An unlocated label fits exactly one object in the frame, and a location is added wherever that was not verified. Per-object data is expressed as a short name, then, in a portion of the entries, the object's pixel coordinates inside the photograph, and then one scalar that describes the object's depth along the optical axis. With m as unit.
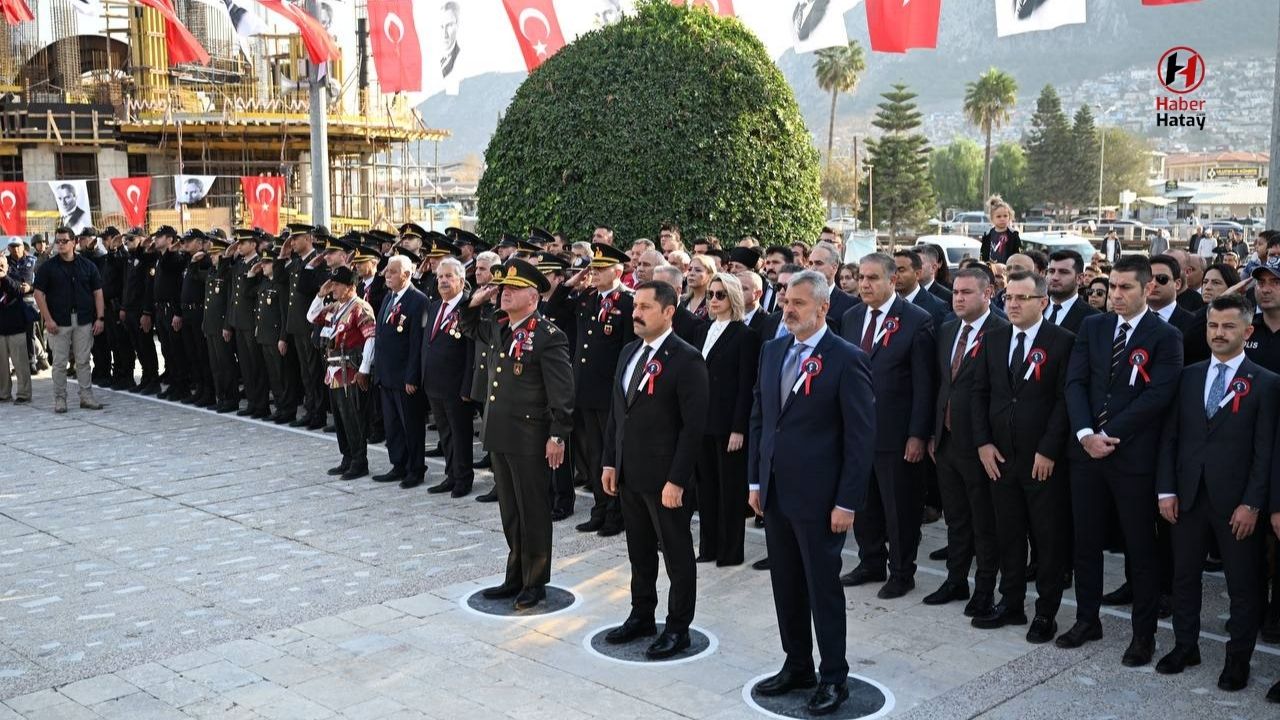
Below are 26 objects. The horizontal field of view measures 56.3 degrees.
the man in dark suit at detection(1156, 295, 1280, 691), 5.38
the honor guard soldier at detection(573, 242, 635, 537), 8.46
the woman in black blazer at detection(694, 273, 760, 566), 7.37
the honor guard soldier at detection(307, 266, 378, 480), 9.91
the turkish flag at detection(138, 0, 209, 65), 20.53
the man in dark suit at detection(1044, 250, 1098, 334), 7.53
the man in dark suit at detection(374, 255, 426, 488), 9.72
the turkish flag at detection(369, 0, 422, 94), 19.05
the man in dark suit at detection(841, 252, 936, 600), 6.88
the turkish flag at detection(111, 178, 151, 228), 22.78
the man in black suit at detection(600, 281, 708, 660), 5.87
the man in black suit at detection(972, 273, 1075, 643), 6.11
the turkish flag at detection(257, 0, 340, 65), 16.03
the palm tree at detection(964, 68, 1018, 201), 86.69
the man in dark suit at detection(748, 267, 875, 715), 5.14
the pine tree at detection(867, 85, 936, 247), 77.81
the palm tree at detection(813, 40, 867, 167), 78.38
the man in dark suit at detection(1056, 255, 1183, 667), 5.75
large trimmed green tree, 13.62
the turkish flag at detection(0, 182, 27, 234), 23.39
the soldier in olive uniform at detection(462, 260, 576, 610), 6.58
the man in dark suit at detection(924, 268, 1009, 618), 6.44
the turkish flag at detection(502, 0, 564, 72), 16.88
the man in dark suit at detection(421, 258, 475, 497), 9.18
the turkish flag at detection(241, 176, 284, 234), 23.75
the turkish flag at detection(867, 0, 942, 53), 13.73
